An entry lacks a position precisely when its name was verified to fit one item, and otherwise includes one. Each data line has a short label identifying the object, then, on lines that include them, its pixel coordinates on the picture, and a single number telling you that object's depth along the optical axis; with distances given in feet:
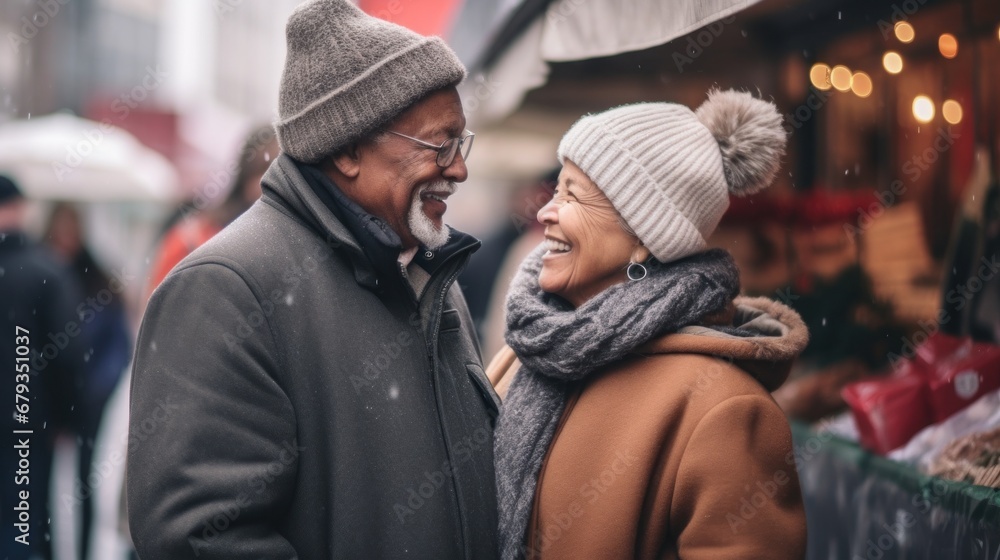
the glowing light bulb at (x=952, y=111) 14.39
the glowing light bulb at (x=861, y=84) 17.02
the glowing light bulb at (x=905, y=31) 15.29
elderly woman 7.14
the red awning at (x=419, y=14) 24.40
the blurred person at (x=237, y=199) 14.88
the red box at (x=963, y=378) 11.48
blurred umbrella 36.17
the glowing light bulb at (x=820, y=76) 18.01
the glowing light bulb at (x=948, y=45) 14.37
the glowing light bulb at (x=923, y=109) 15.22
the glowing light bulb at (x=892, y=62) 15.85
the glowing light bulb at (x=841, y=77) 17.48
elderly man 6.60
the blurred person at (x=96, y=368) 18.12
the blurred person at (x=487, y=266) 20.72
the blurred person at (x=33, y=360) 16.70
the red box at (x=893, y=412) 12.12
